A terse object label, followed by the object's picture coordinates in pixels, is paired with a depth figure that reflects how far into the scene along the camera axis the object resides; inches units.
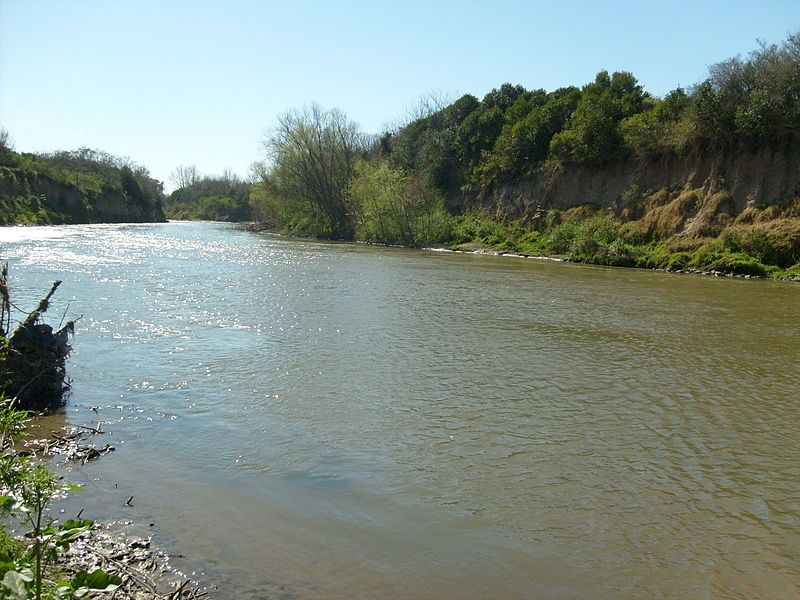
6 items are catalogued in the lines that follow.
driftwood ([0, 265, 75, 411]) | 359.6
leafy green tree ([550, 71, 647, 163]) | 1867.0
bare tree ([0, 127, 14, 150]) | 3148.1
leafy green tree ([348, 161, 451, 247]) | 2263.8
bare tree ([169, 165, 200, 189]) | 7435.5
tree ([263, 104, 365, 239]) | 2839.6
